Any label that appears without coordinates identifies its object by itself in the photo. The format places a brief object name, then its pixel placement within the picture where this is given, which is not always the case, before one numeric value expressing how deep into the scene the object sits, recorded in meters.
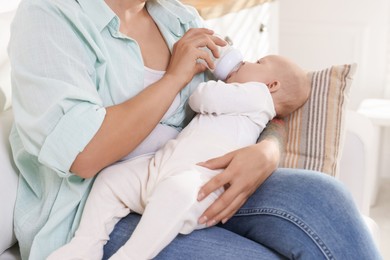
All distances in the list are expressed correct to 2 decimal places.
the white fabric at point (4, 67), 1.42
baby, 1.27
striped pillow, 1.59
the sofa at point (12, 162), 1.35
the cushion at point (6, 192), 1.33
